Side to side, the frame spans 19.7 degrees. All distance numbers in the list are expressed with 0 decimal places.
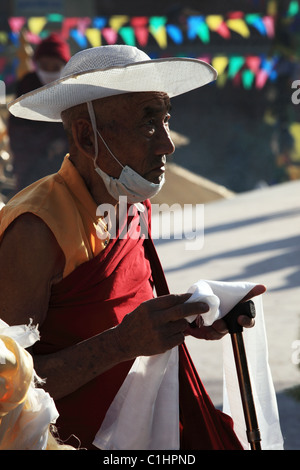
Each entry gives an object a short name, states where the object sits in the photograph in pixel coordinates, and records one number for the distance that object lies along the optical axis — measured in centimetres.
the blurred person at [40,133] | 609
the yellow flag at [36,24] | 1242
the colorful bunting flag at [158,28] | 1240
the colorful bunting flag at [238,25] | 1298
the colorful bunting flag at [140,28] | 1240
